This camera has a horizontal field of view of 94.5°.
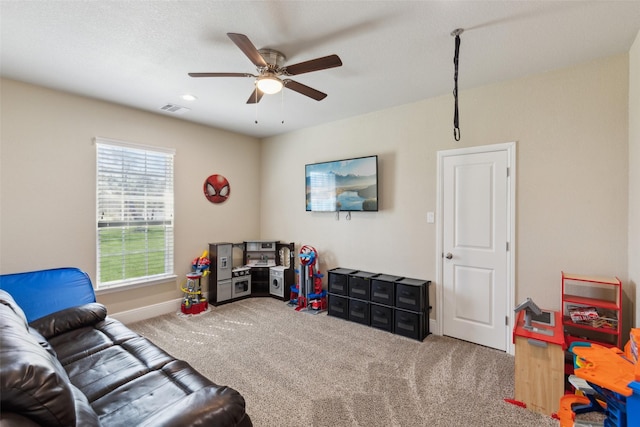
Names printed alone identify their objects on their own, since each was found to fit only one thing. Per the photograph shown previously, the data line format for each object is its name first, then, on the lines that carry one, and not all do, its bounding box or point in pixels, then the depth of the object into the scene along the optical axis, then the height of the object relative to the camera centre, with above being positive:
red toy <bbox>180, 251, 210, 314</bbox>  4.09 -1.08
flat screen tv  3.91 +0.39
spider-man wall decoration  4.62 +0.39
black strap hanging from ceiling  2.18 +1.28
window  3.61 +0.00
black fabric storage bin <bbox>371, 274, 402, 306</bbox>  3.52 -0.93
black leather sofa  0.94 -0.87
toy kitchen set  4.48 -0.90
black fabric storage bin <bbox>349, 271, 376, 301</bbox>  3.73 -0.93
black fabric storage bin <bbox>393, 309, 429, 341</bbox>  3.28 -1.27
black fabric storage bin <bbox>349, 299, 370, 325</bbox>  3.71 -1.25
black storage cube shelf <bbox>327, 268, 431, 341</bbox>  3.33 -1.08
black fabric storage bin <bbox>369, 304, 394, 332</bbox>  3.51 -1.25
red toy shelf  2.33 -0.80
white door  3.04 -0.37
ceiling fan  1.96 +1.07
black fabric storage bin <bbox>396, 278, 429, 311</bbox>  3.31 -0.94
